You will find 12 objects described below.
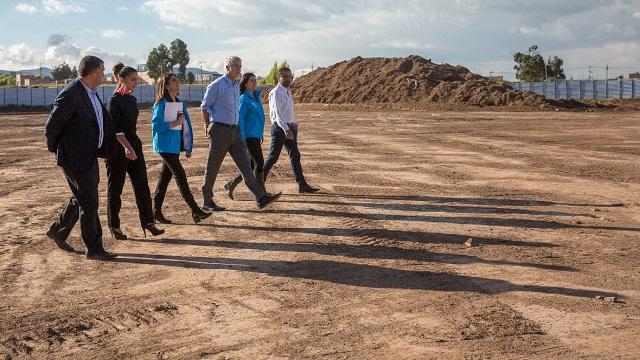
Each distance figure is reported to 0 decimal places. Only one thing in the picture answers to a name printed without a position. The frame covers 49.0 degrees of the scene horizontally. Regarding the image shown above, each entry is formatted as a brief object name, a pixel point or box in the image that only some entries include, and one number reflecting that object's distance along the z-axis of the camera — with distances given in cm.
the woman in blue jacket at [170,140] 797
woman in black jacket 739
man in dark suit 643
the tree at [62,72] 10632
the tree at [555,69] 6944
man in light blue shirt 852
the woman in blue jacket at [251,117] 935
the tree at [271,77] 7238
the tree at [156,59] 9450
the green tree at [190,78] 9056
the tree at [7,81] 7696
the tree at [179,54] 9556
